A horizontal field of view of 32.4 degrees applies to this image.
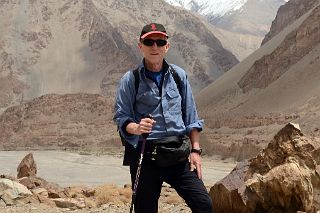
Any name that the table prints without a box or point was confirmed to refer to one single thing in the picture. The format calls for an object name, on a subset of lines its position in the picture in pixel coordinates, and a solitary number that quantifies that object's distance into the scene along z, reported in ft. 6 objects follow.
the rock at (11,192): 32.42
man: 13.98
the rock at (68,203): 32.86
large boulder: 22.03
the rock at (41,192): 37.38
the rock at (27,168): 58.95
